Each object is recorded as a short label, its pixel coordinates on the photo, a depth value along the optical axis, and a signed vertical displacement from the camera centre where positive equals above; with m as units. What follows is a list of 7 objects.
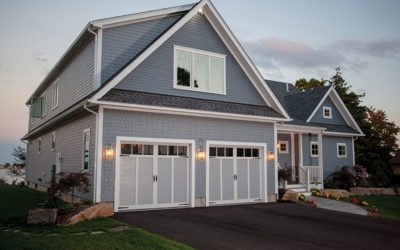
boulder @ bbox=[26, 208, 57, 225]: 9.88 -1.50
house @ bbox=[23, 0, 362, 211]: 12.91 +1.87
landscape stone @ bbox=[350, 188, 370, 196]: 21.84 -1.71
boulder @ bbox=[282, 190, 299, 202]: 16.59 -1.54
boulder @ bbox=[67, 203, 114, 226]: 9.97 -1.50
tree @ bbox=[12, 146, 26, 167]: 42.66 +0.75
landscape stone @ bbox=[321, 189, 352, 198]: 19.61 -1.64
